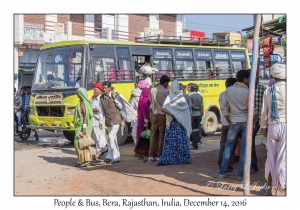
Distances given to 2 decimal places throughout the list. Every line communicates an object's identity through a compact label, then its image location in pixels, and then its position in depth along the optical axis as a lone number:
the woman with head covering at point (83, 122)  8.80
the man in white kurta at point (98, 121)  9.44
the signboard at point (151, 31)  29.24
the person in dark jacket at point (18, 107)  13.59
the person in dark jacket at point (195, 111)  11.60
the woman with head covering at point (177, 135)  8.66
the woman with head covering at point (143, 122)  9.41
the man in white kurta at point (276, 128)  5.90
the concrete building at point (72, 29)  22.62
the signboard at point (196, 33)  32.25
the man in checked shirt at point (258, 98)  7.36
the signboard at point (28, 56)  23.25
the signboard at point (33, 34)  22.47
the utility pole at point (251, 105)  5.71
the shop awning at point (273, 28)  10.44
